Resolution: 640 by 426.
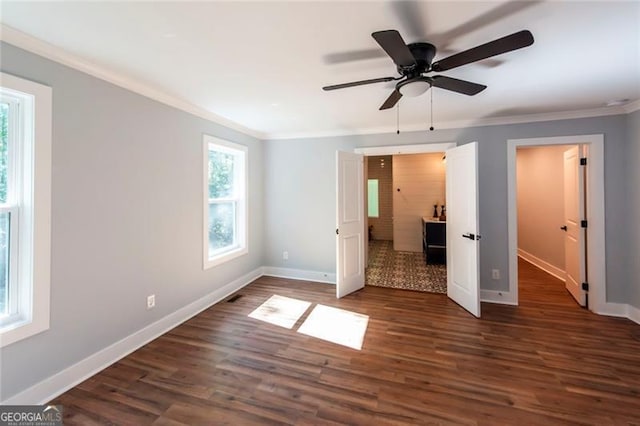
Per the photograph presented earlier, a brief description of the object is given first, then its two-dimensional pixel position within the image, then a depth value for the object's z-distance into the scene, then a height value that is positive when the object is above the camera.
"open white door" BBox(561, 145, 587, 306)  3.42 -0.13
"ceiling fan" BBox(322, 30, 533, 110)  1.40 +0.94
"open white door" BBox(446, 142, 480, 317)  3.15 -0.14
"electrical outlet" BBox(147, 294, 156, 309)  2.65 -0.82
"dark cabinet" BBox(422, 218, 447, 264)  5.42 -0.50
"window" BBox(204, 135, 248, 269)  3.46 +0.24
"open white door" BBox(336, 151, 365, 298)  3.79 -0.09
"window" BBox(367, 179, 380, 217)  8.65 +0.60
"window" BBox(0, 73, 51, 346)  1.76 +0.08
